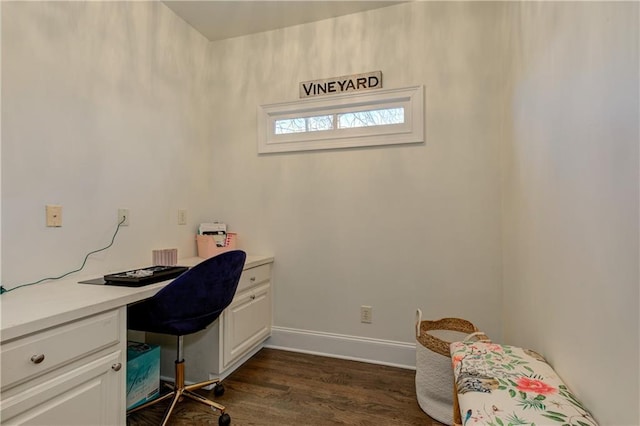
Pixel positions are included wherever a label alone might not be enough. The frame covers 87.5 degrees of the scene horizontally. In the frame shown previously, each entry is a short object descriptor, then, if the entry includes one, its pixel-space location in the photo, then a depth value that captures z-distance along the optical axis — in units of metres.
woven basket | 1.77
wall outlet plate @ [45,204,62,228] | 1.70
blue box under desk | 1.77
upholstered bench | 0.98
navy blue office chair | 1.61
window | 2.45
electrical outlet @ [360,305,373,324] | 2.52
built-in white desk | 1.04
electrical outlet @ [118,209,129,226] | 2.11
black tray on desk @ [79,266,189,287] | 1.62
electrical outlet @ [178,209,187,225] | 2.62
